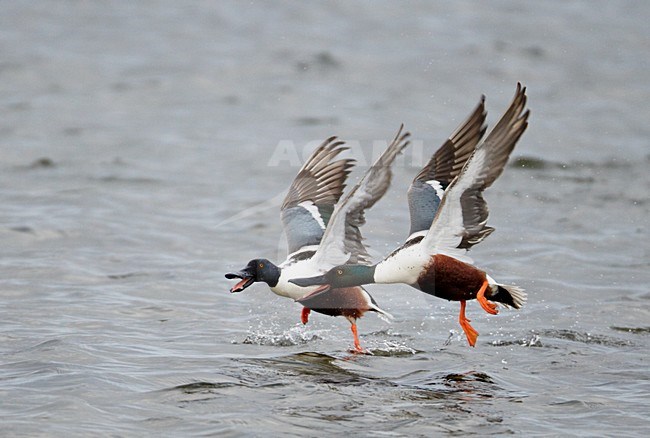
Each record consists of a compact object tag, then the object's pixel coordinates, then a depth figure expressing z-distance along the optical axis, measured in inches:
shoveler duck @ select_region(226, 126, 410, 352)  656.4
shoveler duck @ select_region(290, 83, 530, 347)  608.1
